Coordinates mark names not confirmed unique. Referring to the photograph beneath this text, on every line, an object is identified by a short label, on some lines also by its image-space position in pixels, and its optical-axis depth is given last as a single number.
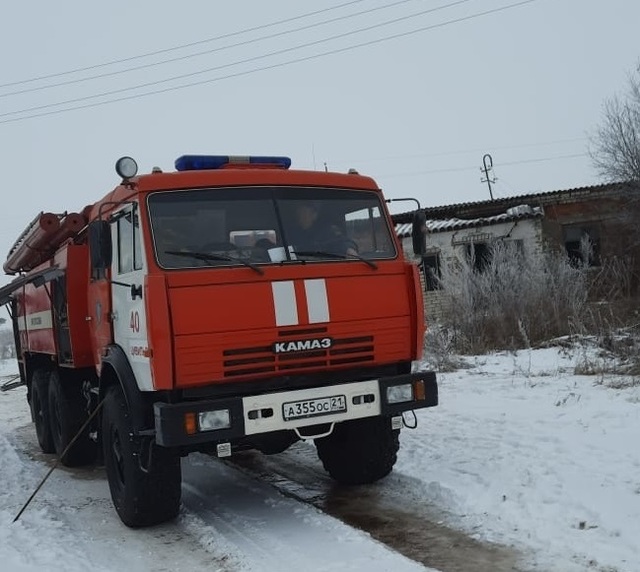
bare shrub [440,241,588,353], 15.25
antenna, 43.06
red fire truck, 4.82
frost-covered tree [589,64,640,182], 18.91
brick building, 20.39
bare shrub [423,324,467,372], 13.06
